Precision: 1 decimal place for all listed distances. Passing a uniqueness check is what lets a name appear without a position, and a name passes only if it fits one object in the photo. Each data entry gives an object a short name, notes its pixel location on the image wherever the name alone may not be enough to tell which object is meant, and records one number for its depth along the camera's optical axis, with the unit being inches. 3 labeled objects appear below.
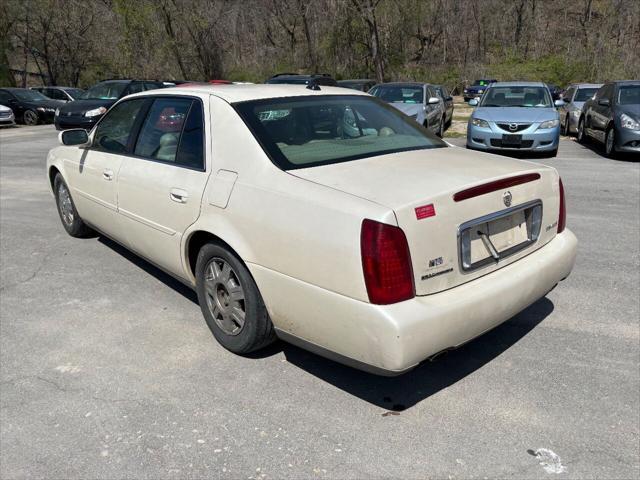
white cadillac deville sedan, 101.0
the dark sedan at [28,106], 868.6
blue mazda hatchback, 420.8
